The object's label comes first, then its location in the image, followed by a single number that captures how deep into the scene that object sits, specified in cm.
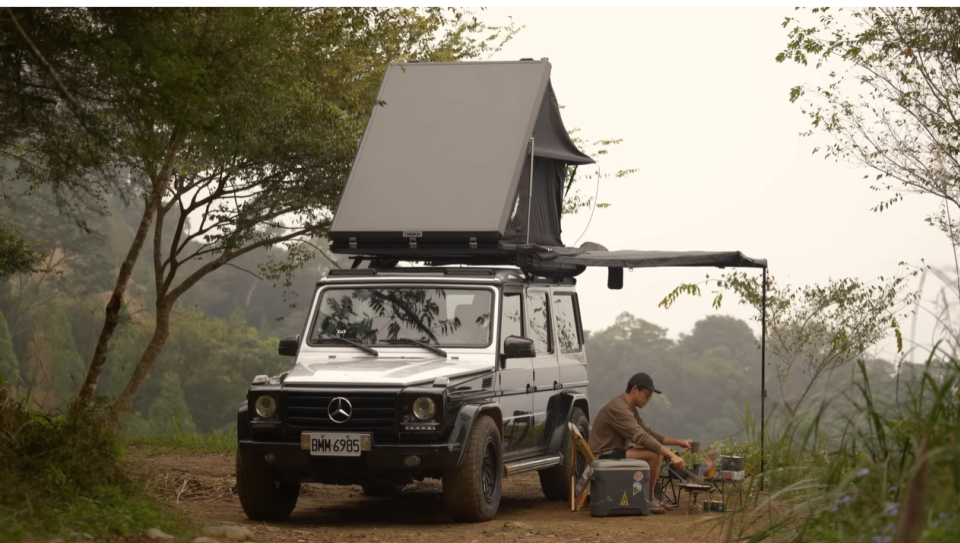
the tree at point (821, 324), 2020
